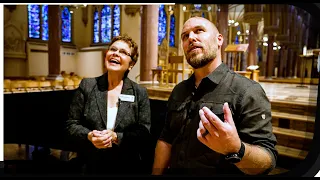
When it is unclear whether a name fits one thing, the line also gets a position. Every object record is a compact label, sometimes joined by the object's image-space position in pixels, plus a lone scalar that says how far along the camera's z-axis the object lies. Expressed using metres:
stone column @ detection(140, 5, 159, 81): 5.61
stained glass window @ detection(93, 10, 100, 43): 11.21
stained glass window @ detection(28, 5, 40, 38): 10.91
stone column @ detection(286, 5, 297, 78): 12.12
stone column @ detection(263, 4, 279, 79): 9.79
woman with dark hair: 1.21
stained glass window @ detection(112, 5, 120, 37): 9.75
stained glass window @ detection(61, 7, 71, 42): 11.65
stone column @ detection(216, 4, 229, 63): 6.69
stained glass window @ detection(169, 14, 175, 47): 11.14
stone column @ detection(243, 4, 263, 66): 9.12
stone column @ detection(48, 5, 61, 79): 7.61
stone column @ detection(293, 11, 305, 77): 11.98
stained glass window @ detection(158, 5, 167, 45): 9.16
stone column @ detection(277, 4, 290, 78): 11.65
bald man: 0.84
